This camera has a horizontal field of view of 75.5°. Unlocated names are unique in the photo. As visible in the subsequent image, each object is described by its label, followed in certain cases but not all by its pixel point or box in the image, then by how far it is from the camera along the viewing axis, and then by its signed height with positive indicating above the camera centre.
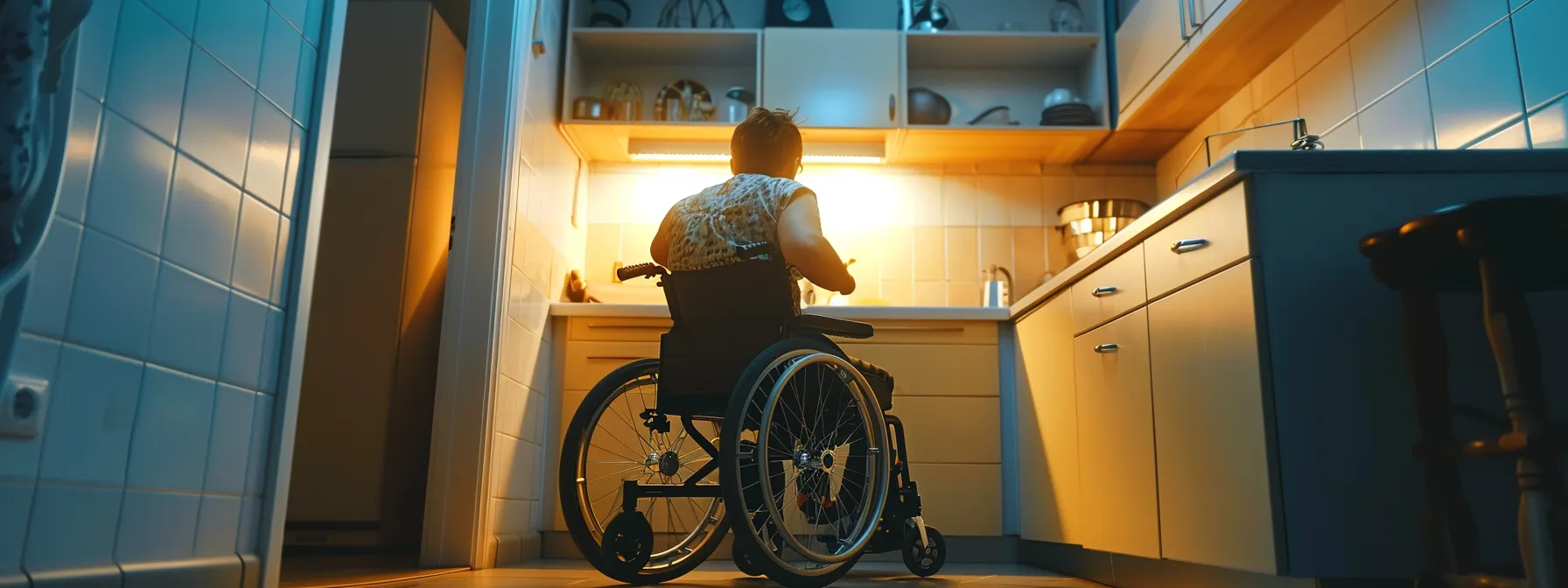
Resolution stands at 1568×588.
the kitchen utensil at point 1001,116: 3.57 +1.26
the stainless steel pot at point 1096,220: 3.46 +0.88
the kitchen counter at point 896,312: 3.18 +0.51
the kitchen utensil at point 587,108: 3.46 +1.22
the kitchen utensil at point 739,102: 3.52 +1.29
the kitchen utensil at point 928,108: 3.52 +1.26
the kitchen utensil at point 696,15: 3.70 +1.69
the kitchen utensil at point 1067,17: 3.61 +1.63
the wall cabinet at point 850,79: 3.47 +1.42
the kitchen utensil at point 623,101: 3.51 +1.27
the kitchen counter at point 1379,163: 1.58 +0.50
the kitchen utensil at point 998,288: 3.42 +0.65
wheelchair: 1.92 +0.10
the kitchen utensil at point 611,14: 3.64 +1.65
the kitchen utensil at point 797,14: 3.63 +1.63
